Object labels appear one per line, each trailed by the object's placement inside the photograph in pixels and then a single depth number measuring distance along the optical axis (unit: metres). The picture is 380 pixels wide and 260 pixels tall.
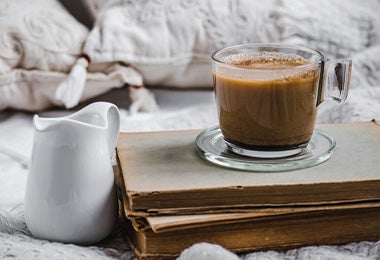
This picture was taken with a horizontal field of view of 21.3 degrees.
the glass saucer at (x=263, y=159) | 0.71
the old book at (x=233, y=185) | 0.67
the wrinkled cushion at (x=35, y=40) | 1.05
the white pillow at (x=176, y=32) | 1.08
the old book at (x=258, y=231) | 0.67
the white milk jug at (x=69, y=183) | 0.69
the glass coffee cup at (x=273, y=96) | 0.71
